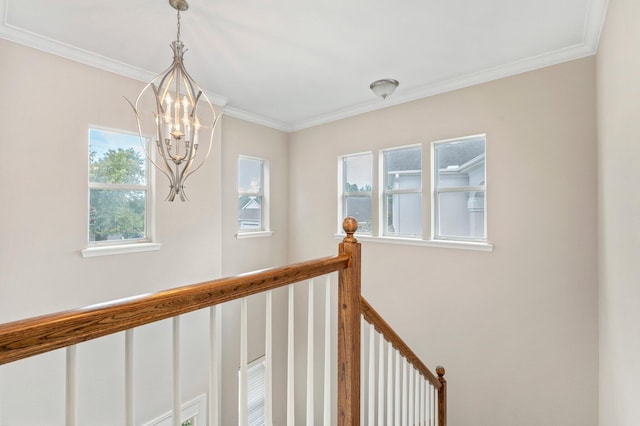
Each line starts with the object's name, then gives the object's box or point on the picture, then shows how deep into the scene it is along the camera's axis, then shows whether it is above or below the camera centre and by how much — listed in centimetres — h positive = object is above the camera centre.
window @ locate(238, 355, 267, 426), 377 -236
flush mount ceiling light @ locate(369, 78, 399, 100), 282 +124
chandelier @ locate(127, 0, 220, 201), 169 +58
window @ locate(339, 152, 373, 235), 371 +32
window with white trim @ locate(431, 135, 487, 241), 282 +24
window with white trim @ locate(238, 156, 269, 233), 391 +26
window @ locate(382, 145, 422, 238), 325 +25
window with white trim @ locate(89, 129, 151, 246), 252 +22
